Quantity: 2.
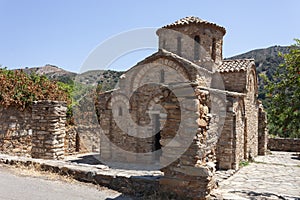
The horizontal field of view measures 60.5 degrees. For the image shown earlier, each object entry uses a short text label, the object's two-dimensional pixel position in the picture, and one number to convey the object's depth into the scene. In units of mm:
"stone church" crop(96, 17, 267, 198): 4828
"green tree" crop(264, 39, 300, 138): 6836
